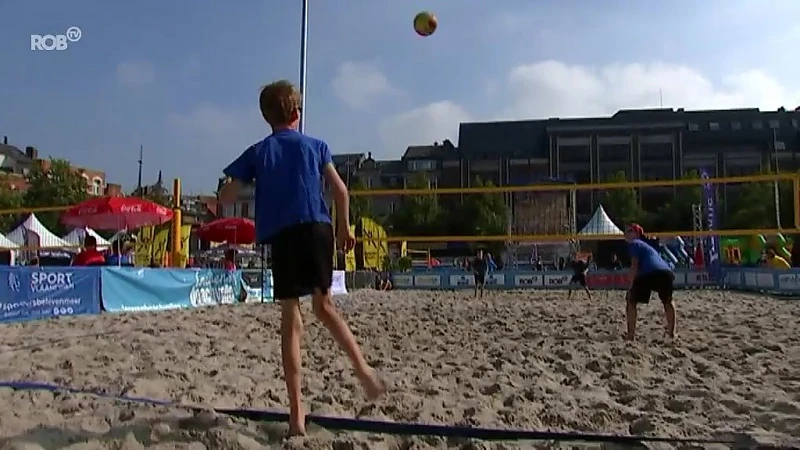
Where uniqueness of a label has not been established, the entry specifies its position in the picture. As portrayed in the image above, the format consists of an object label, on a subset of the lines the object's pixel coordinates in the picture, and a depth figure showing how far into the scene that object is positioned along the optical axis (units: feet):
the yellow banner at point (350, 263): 62.57
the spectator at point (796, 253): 57.46
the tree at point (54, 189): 118.42
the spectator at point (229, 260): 49.67
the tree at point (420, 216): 177.58
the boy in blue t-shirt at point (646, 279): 20.51
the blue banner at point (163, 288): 34.40
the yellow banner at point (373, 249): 68.59
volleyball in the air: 30.86
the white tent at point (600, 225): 87.71
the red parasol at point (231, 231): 56.65
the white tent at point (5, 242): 71.71
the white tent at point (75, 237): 79.73
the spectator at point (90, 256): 39.27
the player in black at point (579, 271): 50.80
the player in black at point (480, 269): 52.85
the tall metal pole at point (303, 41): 32.42
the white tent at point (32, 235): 68.95
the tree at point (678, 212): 159.53
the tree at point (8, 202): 111.24
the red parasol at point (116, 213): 42.21
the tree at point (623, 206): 161.79
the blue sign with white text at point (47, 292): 28.58
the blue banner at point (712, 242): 63.05
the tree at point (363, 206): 157.77
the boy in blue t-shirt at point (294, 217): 8.57
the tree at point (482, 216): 168.45
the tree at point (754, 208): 137.28
